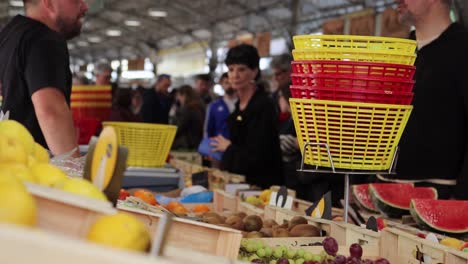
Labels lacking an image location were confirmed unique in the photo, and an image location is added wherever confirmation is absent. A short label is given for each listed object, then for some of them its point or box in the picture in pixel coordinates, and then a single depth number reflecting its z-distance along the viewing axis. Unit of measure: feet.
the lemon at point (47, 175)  3.92
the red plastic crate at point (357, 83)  6.79
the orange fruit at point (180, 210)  10.91
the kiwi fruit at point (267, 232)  8.46
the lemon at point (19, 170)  3.67
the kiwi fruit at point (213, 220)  8.89
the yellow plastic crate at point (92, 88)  19.65
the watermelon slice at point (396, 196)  10.57
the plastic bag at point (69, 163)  6.13
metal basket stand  6.85
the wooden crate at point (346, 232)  7.34
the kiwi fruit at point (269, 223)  9.20
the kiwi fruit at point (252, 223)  8.95
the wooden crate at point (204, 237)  5.23
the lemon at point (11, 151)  3.97
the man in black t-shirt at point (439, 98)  10.64
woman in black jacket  14.87
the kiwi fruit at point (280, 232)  8.23
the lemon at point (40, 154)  4.70
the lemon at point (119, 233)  3.14
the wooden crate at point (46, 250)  2.55
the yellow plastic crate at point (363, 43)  6.81
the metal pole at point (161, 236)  3.09
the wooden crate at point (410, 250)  6.41
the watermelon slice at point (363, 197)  11.30
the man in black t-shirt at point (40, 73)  9.58
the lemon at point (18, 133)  4.27
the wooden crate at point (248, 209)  10.55
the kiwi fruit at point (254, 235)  8.25
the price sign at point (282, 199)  9.95
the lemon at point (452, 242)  7.57
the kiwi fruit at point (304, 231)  8.12
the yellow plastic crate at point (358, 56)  6.79
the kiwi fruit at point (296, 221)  8.59
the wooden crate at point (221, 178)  14.64
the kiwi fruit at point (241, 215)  9.86
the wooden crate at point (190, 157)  23.98
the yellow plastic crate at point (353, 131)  6.80
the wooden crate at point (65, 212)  3.37
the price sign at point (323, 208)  8.31
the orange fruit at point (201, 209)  11.71
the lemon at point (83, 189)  3.73
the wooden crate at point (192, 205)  12.12
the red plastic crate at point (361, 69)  6.77
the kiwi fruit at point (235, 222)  8.99
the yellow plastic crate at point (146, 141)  15.42
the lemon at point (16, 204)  2.98
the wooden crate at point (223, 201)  11.89
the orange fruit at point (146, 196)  11.12
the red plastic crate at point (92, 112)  19.62
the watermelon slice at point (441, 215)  9.09
